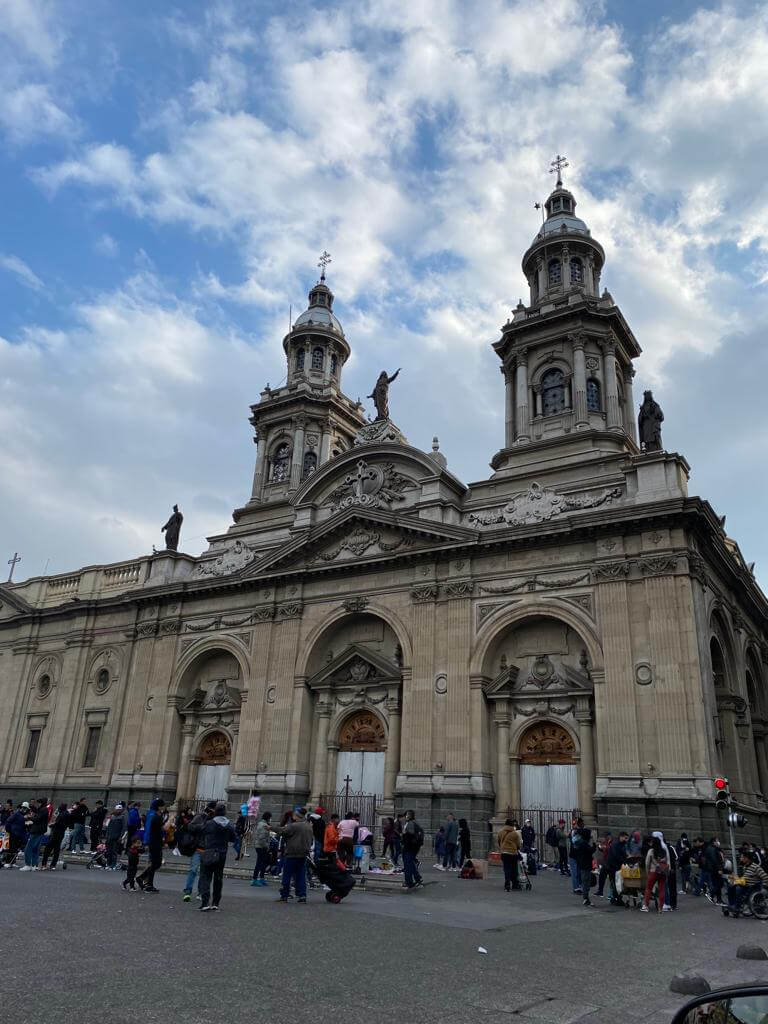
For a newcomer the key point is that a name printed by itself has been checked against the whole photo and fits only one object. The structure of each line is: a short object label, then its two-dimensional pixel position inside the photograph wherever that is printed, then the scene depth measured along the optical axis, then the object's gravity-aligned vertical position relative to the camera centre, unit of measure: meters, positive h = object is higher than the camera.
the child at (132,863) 15.73 -1.14
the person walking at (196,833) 13.73 -0.44
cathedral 26.86 +7.02
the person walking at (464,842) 24.08 -0.63
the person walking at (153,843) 15.36 -0.71
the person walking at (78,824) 23.20 -0.73
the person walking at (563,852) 24.33 -0.79
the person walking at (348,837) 18.98 -0.53
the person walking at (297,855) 14.89 -0.77
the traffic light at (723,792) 19.49 +0.96
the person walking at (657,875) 16.73 -0.90
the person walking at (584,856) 17.36 -0.63
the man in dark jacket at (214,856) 12.97 -0.76
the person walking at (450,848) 24.34 -0.84
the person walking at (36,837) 19.97 -0.93
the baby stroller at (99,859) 21.80 -1.51
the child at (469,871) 21.94 -1.34
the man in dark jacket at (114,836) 21.48 -0.86
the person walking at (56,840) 20.30 -0.98
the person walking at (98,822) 26.47 -0.66
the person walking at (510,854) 19.05 -0.72
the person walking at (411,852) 18.28 -0.77
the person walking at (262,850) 18.23 -0.87
